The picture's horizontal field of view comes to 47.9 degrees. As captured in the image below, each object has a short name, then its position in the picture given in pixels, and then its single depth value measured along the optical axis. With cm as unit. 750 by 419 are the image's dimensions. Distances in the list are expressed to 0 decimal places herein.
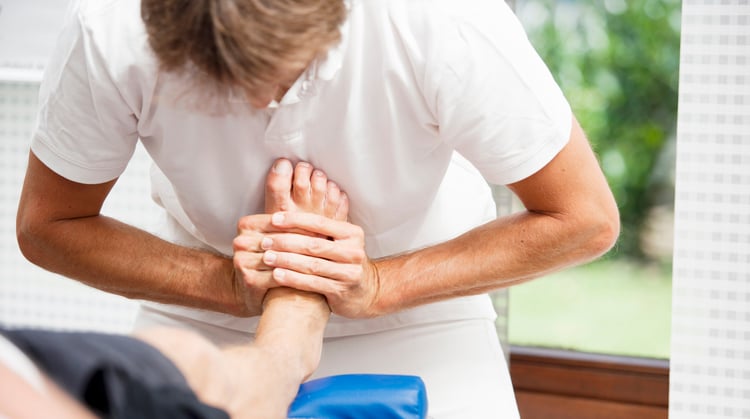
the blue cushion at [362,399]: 124
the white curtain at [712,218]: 192
